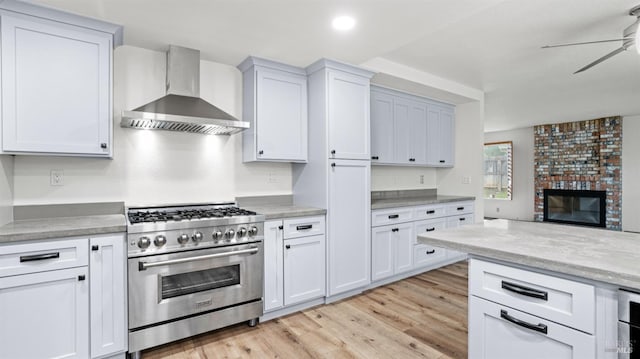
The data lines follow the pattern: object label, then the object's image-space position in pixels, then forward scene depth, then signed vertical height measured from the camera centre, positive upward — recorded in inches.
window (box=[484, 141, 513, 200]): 332.2 +10.0
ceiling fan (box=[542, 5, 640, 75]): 90.3 +43.3
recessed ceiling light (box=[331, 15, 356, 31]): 85.7 +43.9
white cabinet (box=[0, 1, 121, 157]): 75.3 +24.7
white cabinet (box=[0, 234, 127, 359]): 68.0 -27.8
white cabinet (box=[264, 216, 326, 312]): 102.2 -28.4
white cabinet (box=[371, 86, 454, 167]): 151.7 +25.8
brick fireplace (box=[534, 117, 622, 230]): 267.9 +16.8
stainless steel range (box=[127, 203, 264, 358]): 81.4 -26.6
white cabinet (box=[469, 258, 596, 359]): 45.6 -22.1
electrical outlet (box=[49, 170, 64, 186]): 90.4 +0.1
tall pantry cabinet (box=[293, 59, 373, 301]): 115.6 +3.9
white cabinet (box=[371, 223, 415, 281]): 131.6 -31.3
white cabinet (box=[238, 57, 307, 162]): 112.6 +25.2
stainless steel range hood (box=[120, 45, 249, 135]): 94.3 +22.6
